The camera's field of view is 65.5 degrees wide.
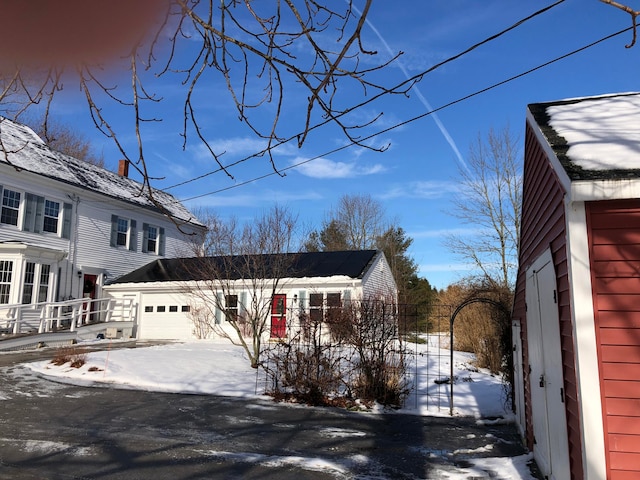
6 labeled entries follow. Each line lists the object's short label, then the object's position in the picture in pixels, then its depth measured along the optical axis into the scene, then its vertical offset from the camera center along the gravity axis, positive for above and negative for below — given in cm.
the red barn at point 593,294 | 354 +20
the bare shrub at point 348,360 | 1026 -89
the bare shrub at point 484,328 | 1089 -27
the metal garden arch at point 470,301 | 966 +27
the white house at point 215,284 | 1948 +129
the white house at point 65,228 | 1780 +368
